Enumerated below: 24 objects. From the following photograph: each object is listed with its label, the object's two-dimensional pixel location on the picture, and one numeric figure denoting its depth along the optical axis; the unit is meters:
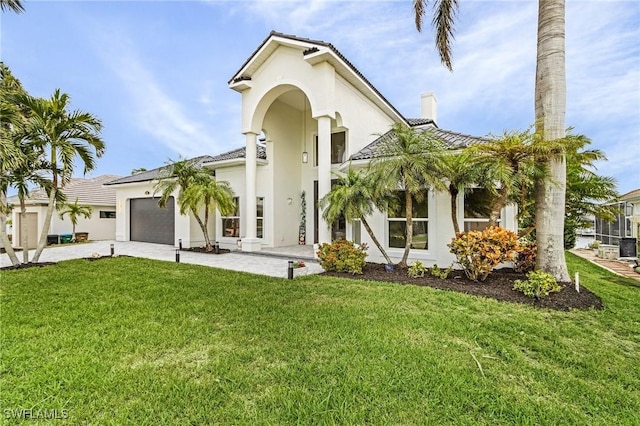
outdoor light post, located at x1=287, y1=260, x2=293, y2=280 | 9.02
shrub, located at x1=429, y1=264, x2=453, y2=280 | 8.88
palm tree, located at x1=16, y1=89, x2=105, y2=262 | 10.28
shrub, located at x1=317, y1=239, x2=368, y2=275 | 9.81
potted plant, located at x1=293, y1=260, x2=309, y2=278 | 10.03
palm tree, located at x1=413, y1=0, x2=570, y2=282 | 7.68
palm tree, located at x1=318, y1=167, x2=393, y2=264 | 9.25
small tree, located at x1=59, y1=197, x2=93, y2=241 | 20.53
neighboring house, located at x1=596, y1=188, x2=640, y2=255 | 17.30
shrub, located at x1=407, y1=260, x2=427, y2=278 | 9.13
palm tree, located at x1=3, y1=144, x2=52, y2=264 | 10.30
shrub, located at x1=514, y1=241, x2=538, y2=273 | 8.92
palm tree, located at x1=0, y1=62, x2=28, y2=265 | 9.15
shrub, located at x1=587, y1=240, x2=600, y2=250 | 22.02
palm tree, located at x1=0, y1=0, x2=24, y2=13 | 13.54
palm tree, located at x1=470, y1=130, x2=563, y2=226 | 7.56
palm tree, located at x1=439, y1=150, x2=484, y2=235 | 8.36
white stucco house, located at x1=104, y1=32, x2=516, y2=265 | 11.40
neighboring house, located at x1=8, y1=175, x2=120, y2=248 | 21.06
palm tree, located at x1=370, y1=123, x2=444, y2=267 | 8.75
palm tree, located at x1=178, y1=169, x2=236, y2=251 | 13.16
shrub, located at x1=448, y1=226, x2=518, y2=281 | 7.96
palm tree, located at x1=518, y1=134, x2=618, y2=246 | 14.16
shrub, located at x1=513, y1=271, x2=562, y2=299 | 6.89
